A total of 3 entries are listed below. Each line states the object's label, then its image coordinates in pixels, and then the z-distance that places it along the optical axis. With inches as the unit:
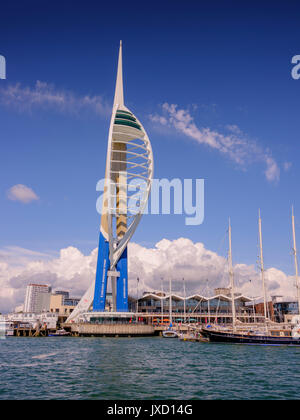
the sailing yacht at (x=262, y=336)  2032.5
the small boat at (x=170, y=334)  3213.6
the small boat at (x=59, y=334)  3363.7
